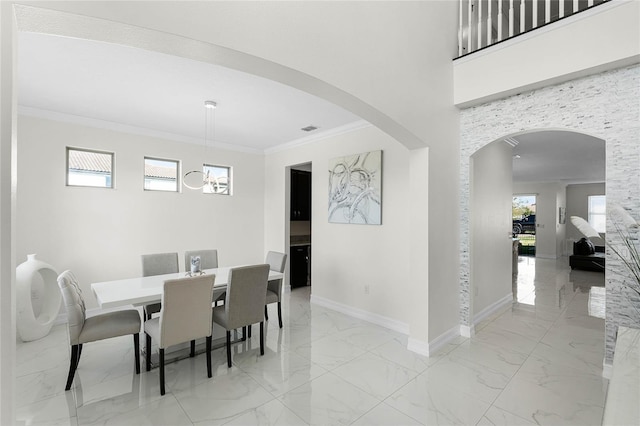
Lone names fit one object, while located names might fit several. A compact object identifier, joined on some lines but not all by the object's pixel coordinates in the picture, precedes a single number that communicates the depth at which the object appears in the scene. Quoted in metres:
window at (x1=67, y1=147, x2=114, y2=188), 4.07
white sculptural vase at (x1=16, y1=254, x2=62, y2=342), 3.31
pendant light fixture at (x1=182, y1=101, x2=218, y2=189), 3.91
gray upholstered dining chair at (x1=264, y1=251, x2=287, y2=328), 3.72
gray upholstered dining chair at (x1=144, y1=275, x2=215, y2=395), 2.43
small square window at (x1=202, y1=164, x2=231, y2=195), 5.23
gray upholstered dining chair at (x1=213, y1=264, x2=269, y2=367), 2.84
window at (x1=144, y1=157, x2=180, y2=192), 4.68
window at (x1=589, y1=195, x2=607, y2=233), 9.91
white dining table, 2.58
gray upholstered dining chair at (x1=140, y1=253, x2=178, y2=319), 3.53
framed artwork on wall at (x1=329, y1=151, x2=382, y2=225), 4.02
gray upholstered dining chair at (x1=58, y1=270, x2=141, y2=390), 2.39
